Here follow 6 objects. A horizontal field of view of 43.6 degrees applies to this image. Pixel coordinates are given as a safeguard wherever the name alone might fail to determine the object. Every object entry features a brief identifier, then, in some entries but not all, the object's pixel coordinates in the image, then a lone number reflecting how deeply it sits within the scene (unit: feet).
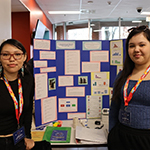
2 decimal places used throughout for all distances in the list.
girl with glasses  4.22
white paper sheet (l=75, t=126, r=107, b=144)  5.60
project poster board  7.16
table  5.51
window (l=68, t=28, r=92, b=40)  30.42
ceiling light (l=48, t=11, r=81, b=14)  23.18
